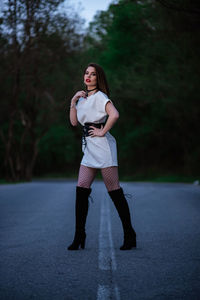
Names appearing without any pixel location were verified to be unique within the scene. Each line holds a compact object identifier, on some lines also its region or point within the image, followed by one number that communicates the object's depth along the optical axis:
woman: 5.01
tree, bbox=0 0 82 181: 25.67
